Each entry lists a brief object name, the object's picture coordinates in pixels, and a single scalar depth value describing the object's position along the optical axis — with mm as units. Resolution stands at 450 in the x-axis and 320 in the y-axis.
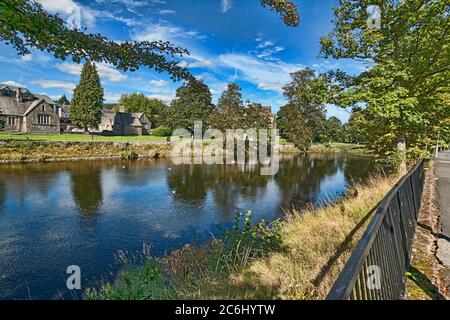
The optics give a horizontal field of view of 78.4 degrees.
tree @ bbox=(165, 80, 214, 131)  55906
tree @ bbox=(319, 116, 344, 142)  70281
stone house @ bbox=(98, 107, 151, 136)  63847
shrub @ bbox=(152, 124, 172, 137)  62000
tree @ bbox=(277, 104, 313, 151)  56625
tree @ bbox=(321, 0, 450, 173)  9094
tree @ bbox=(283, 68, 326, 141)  59500
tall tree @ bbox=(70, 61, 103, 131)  49438
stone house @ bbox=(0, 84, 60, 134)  44409
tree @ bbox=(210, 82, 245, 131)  47500
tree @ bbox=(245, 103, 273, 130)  49306
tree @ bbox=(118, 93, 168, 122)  86875
